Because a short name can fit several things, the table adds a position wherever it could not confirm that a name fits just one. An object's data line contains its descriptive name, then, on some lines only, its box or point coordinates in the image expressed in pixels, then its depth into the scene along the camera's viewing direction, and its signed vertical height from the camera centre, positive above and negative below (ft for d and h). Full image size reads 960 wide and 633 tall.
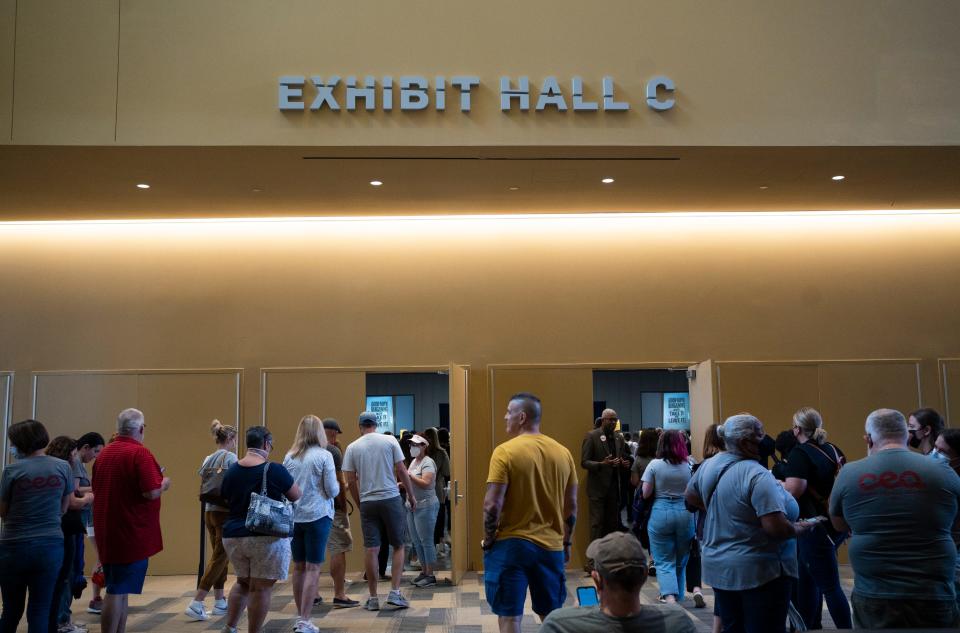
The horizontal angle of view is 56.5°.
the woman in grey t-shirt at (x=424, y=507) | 28.43 -2.87
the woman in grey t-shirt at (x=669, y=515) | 24.52 -2.82
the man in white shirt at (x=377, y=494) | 24.89 -2.13
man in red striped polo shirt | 18.26 -1.90
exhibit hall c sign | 24.08 +8.69
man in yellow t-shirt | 15.89 -2.10
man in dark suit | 30.32 -2.22
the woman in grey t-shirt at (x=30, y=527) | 16.74 -1.96
